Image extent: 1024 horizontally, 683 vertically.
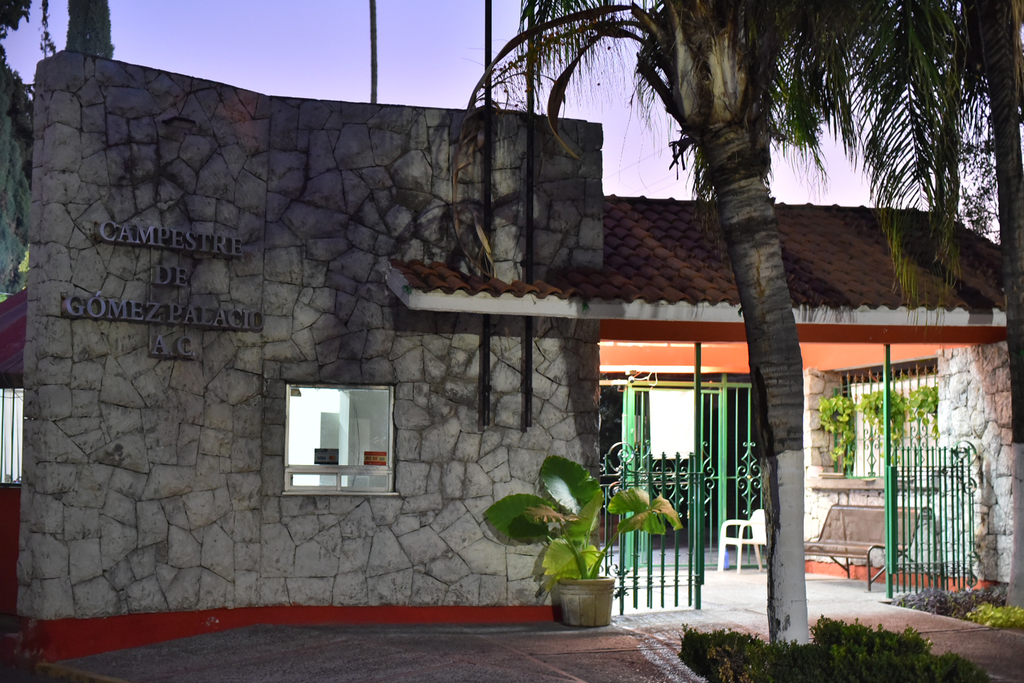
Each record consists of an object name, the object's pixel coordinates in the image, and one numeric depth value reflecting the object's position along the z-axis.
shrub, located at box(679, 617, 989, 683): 6.57
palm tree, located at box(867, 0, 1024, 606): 10.64
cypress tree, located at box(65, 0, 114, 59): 28.90
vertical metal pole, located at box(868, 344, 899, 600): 12.17
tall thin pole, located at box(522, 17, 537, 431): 10.87
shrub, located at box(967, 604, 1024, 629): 10.30
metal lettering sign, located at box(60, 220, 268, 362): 9.41
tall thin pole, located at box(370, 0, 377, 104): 27.06
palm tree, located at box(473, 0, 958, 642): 7.74
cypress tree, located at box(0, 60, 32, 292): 28.09
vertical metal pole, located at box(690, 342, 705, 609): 11.34
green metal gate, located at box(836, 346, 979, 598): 12.25
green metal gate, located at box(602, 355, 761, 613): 11.27
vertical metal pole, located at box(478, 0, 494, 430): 10.73
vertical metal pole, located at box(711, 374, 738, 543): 14.96
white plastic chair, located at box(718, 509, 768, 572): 14.23
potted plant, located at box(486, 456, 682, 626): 10.26
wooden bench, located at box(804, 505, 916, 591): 13.12
